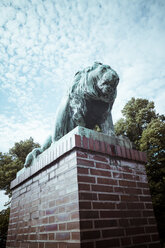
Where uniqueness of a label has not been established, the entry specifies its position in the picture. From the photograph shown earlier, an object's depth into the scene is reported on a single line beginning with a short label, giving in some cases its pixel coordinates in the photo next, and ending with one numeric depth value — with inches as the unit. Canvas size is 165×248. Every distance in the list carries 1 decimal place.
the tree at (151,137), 390.5
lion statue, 101.4
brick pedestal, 70.4
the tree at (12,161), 545.0
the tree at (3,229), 427.8
